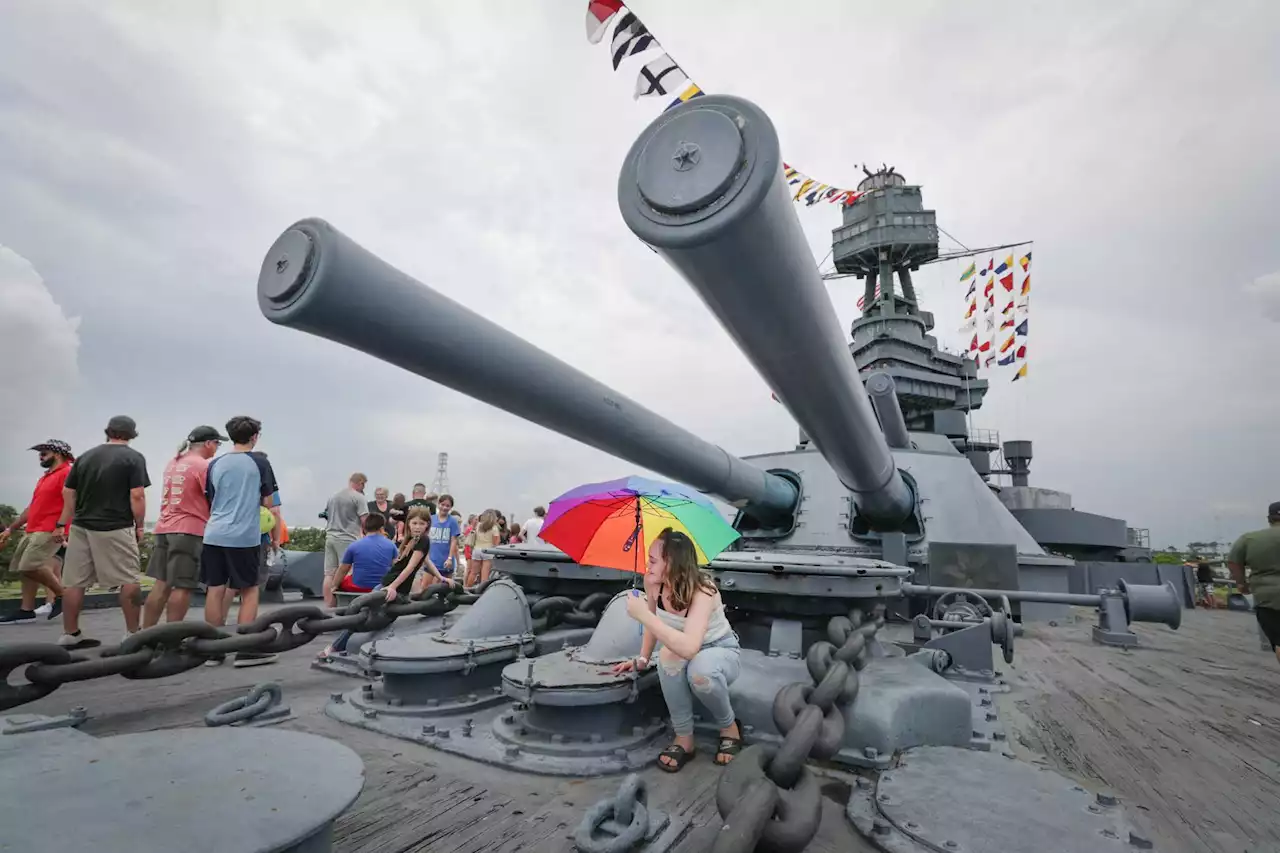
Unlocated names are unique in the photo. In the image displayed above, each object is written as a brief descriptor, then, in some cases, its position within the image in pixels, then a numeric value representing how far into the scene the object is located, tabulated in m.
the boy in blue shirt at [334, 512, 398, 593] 3.94
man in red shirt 4.32
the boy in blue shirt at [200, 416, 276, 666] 3.45
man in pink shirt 3.51
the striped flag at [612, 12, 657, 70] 4.91
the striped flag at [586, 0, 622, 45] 4.85
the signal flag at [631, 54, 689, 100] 5.41
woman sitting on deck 2.09
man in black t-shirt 3.61
